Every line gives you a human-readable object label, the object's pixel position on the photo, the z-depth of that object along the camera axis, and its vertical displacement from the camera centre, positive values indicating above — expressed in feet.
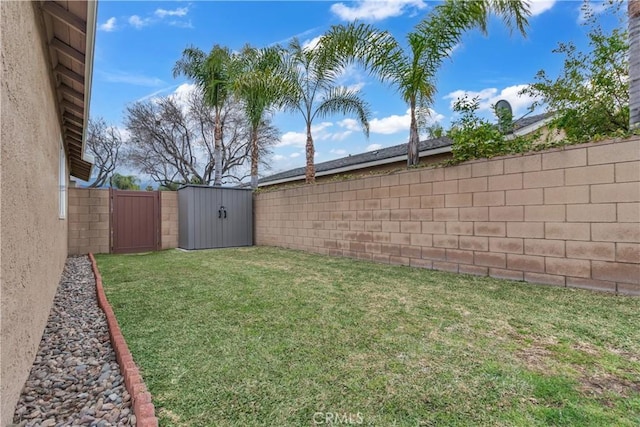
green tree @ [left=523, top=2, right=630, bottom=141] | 20.34 +8.94
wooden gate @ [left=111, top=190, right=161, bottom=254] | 31.67 -0.47
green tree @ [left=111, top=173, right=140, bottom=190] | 83.66 +9.57
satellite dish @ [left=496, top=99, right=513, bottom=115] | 27.05 +9.77
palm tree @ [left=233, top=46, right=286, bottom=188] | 27.63 +11.66
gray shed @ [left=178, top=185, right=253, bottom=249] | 32.94 -0.10
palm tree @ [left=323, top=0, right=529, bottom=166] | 18.93 +11.49
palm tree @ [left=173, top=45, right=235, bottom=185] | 39.88 +19.05
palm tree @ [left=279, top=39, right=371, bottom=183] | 27.68 +11.24
